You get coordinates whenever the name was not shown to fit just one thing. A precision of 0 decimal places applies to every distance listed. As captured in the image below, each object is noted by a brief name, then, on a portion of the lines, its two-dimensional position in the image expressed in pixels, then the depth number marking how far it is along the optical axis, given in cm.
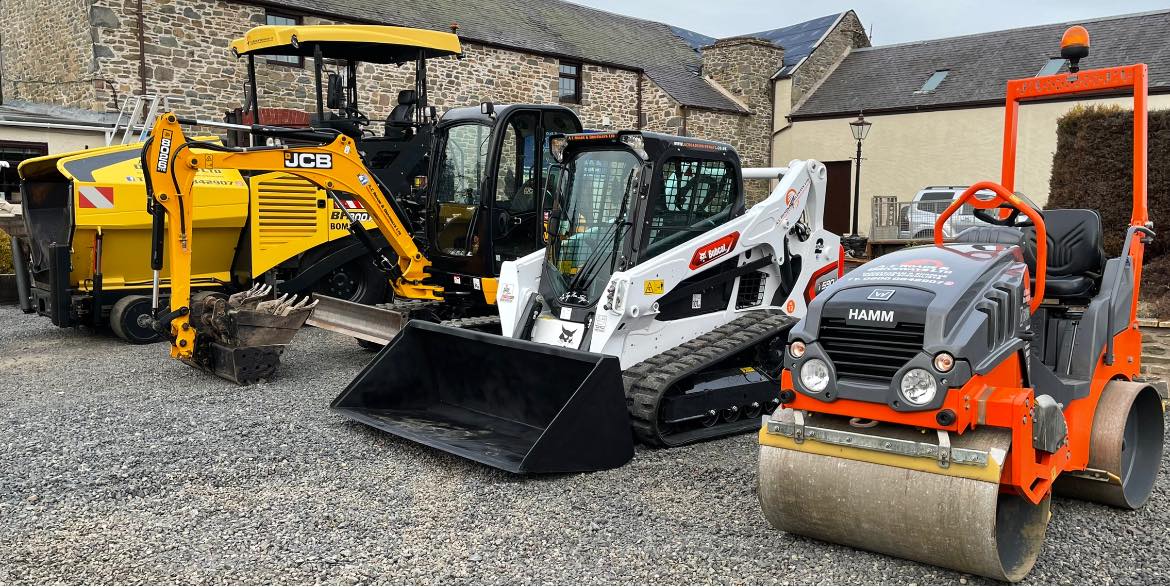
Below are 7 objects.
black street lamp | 2136
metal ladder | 1127
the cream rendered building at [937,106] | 2222
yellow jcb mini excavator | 753
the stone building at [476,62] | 1619
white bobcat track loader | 579
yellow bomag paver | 930
